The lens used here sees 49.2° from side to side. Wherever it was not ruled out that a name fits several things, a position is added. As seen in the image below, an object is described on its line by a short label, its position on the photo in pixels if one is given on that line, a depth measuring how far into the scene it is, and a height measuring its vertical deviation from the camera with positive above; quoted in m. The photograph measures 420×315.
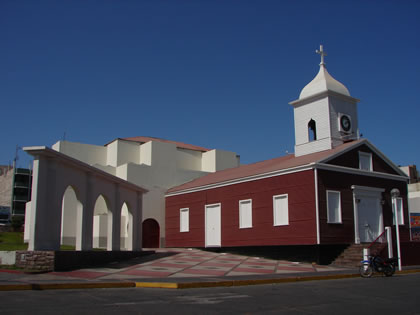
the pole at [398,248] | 19.62 -0.73
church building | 23.17 +2.19
